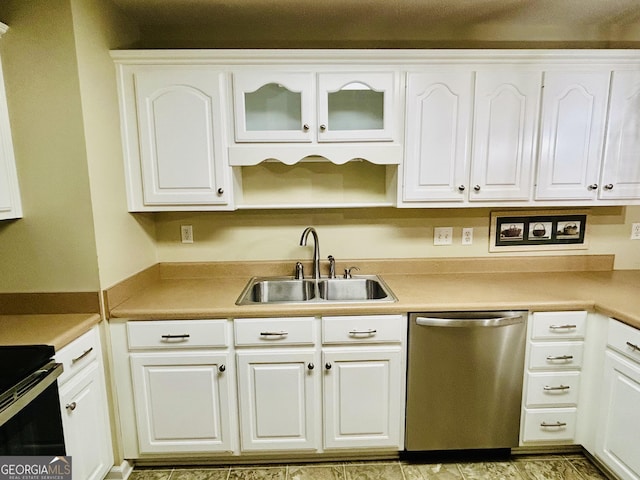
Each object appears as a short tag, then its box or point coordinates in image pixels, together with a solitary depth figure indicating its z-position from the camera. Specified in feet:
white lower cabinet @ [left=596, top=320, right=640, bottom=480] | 5.11
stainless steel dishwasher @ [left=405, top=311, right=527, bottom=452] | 5.67
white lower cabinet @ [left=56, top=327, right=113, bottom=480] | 4.67
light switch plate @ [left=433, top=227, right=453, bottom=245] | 7.52
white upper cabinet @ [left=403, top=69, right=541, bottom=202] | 6.17
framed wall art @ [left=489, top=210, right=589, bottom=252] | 7.47
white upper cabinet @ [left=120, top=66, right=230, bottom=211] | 5.99
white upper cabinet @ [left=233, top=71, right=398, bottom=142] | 6.04
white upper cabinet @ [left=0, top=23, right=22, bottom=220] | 4.82
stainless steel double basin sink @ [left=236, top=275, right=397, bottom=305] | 7.18
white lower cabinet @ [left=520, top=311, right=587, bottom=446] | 5.77
